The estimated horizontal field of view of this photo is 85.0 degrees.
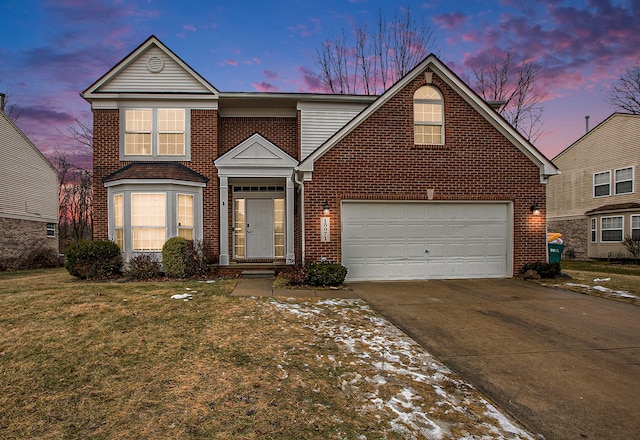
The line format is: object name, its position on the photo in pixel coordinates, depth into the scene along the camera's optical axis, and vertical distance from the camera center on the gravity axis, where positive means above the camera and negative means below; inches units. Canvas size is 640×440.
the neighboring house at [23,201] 705.6 +28.4
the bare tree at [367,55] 995.3 +466.3
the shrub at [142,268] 442.0 -70.3
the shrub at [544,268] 441.7 -72.0
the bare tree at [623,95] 1112.2 +377.8
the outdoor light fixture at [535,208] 446.6 +4.0
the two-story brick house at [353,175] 433.1 +48.7
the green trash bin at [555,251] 581.3 -66.0
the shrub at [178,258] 438.9 -56.9
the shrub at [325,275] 386.3 -69.3
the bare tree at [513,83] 1078.4 +406.3
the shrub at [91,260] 443.2 -59.8
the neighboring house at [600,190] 806.5 +55.6
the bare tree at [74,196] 1464.1 +75.3
